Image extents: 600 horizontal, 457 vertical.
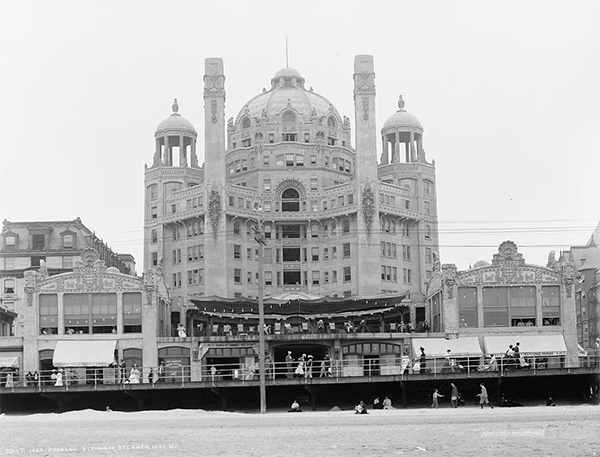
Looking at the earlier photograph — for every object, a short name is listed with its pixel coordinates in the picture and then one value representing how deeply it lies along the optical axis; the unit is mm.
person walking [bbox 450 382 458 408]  77750
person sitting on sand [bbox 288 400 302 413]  77875
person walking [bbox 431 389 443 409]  77875
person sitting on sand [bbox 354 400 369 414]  71938
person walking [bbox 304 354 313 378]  81938
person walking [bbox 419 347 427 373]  85550
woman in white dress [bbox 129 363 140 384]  82444
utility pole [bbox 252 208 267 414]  74750
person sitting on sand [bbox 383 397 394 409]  79000
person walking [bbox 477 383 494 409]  78438
